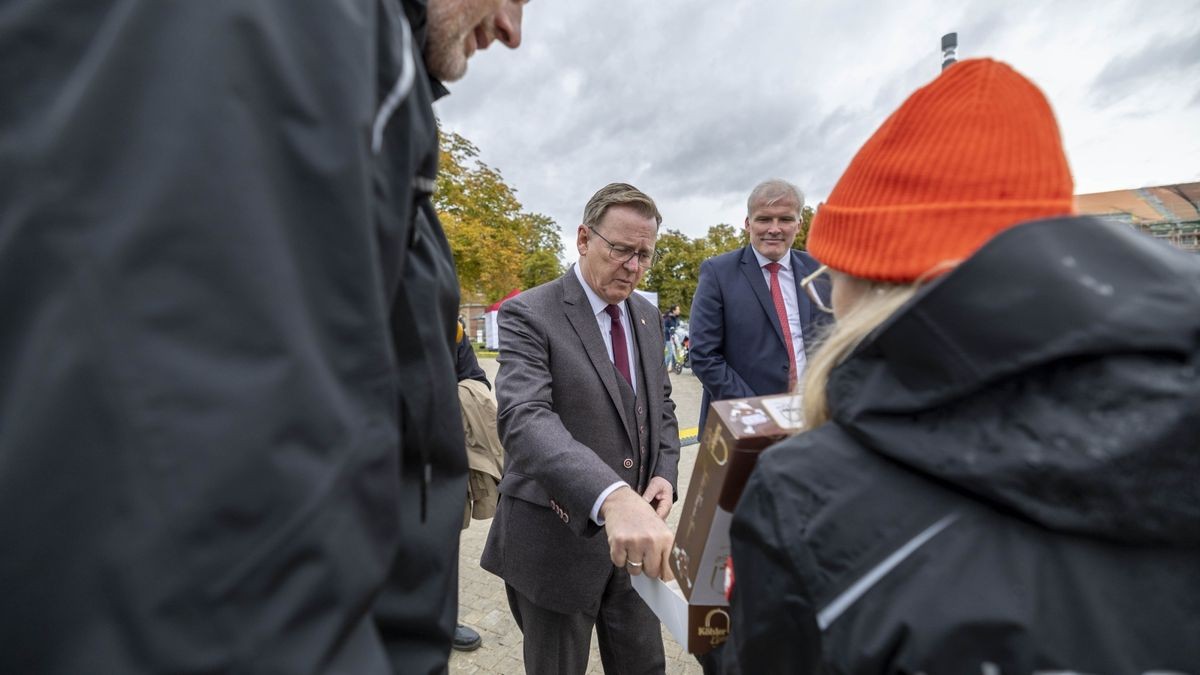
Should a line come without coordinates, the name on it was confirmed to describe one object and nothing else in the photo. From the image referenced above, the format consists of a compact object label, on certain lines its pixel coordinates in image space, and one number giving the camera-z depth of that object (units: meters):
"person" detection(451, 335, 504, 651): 3.62
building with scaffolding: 40.66
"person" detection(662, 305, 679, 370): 21.30
